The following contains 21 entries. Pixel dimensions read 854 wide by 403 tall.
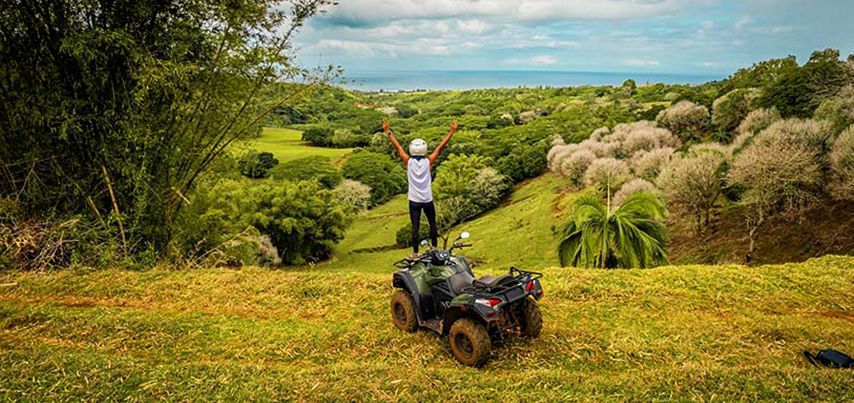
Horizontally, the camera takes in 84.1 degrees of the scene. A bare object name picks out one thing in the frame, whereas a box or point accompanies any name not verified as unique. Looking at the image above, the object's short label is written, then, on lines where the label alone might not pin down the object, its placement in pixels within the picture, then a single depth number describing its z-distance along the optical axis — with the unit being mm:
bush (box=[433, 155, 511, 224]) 55219
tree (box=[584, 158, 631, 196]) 35062
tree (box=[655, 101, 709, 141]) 48812
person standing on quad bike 7172
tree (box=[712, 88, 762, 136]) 44469
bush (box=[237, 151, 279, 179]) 65156
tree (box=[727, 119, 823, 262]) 23188
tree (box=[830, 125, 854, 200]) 21438
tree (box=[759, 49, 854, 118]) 36906
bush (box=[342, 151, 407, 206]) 69938
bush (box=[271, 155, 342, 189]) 66625
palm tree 12281
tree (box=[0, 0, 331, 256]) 8273
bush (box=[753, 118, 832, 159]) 24016
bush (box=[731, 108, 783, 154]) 36606
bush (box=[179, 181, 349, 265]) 38625
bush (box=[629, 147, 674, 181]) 34647
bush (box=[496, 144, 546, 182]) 62938
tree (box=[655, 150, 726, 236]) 26547
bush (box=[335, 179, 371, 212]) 60781
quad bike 5180
